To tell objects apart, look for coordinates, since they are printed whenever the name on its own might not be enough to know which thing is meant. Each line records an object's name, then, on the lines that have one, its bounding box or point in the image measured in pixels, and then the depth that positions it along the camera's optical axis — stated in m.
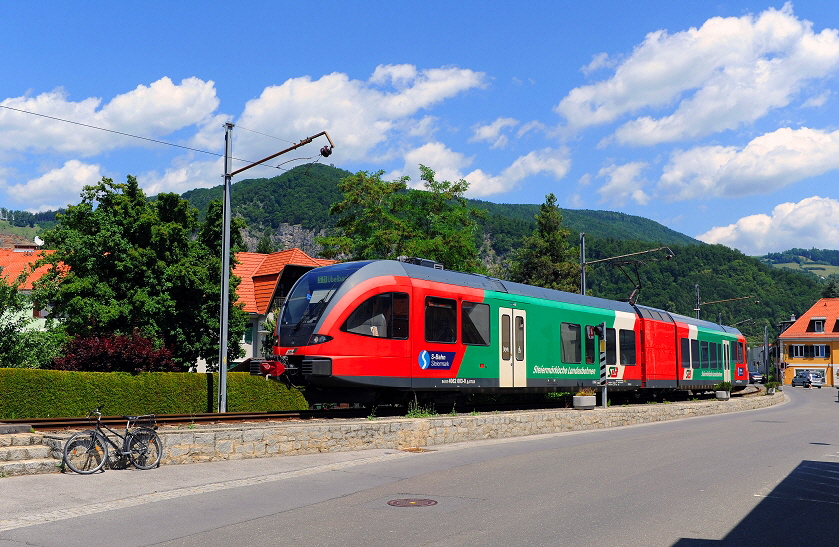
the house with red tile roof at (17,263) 47.54
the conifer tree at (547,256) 75.12
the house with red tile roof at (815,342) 91.06
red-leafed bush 23.44
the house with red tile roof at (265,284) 44.44
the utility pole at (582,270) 31.71
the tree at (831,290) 129.75
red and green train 16.03
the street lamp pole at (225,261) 20.75
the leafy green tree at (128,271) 26.14
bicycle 11.10
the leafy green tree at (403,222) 38.53
